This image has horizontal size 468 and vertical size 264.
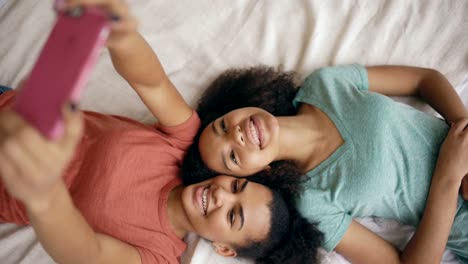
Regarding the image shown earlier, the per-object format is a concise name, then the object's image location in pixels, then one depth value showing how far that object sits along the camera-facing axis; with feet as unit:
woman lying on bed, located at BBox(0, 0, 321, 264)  2.99
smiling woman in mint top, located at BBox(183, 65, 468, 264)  3.25
